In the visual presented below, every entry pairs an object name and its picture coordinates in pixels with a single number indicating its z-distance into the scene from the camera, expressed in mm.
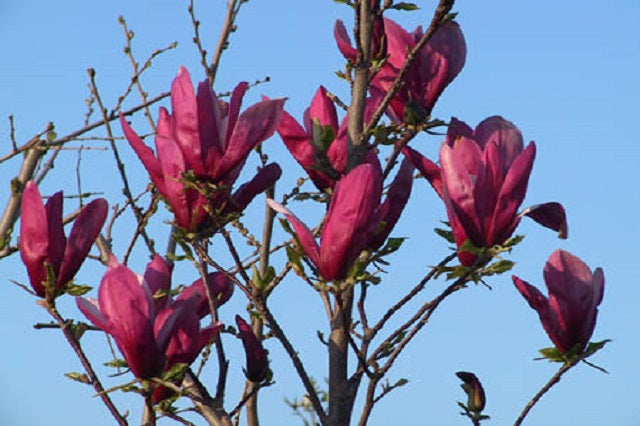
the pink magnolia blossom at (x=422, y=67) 4488
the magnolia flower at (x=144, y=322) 4113
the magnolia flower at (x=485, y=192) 4055
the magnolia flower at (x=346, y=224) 3781
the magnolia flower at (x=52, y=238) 4434
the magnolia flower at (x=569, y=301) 4406
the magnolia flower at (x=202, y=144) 4129
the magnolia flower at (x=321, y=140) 4398
